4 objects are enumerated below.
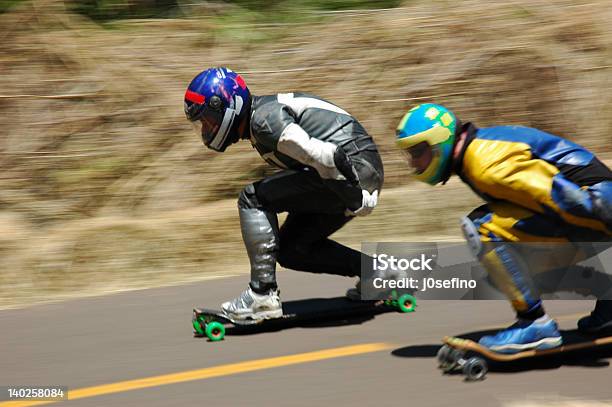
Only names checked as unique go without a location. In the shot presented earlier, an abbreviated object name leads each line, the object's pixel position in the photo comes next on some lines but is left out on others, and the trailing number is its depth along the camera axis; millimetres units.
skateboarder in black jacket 12805
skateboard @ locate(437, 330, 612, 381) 10375
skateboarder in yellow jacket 10320
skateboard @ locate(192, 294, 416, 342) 13062
